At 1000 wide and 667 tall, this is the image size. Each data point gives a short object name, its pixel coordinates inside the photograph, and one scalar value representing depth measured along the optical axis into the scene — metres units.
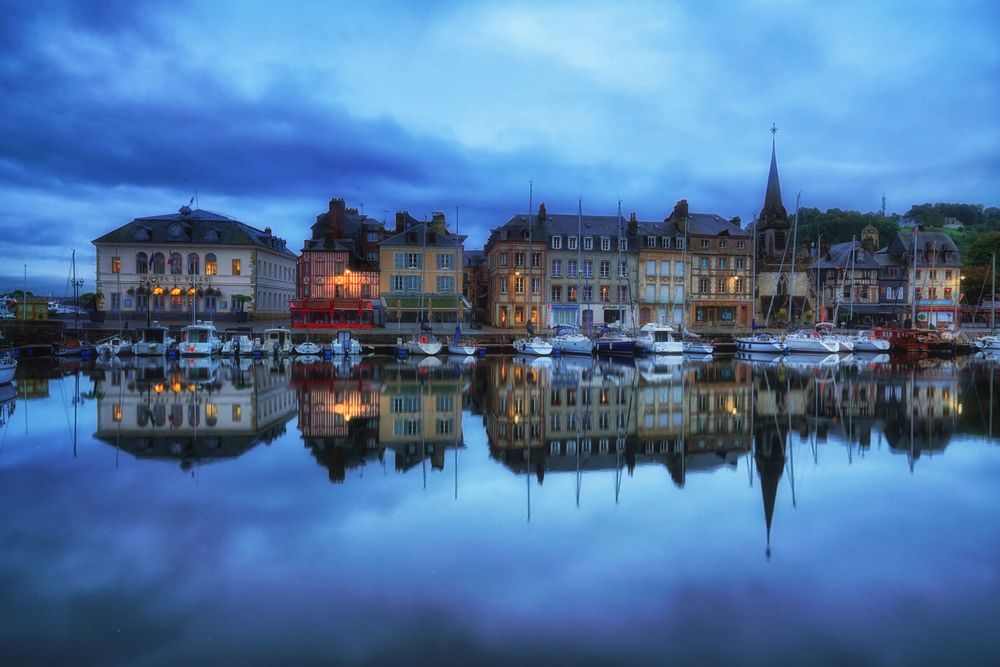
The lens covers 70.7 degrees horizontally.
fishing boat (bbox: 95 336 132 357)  41.88
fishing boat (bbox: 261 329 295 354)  43.72
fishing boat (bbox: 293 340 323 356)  43.97
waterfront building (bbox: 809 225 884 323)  65.50
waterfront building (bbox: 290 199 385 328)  52.09
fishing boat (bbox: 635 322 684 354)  45.12
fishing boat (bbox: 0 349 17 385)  23.81
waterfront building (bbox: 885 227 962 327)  65.25
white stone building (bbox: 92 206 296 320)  51.09
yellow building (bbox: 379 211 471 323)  52.31
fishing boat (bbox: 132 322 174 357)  41.22
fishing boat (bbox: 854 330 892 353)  50.22
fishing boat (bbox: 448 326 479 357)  43.66
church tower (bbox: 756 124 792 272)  71.62
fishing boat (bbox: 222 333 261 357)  41.75
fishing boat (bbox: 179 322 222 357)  40.03
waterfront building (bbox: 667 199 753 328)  56.16
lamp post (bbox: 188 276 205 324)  51.22
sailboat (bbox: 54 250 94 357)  40.47
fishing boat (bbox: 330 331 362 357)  43.78
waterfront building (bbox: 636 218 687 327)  55.34
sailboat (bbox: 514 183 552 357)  44.00
